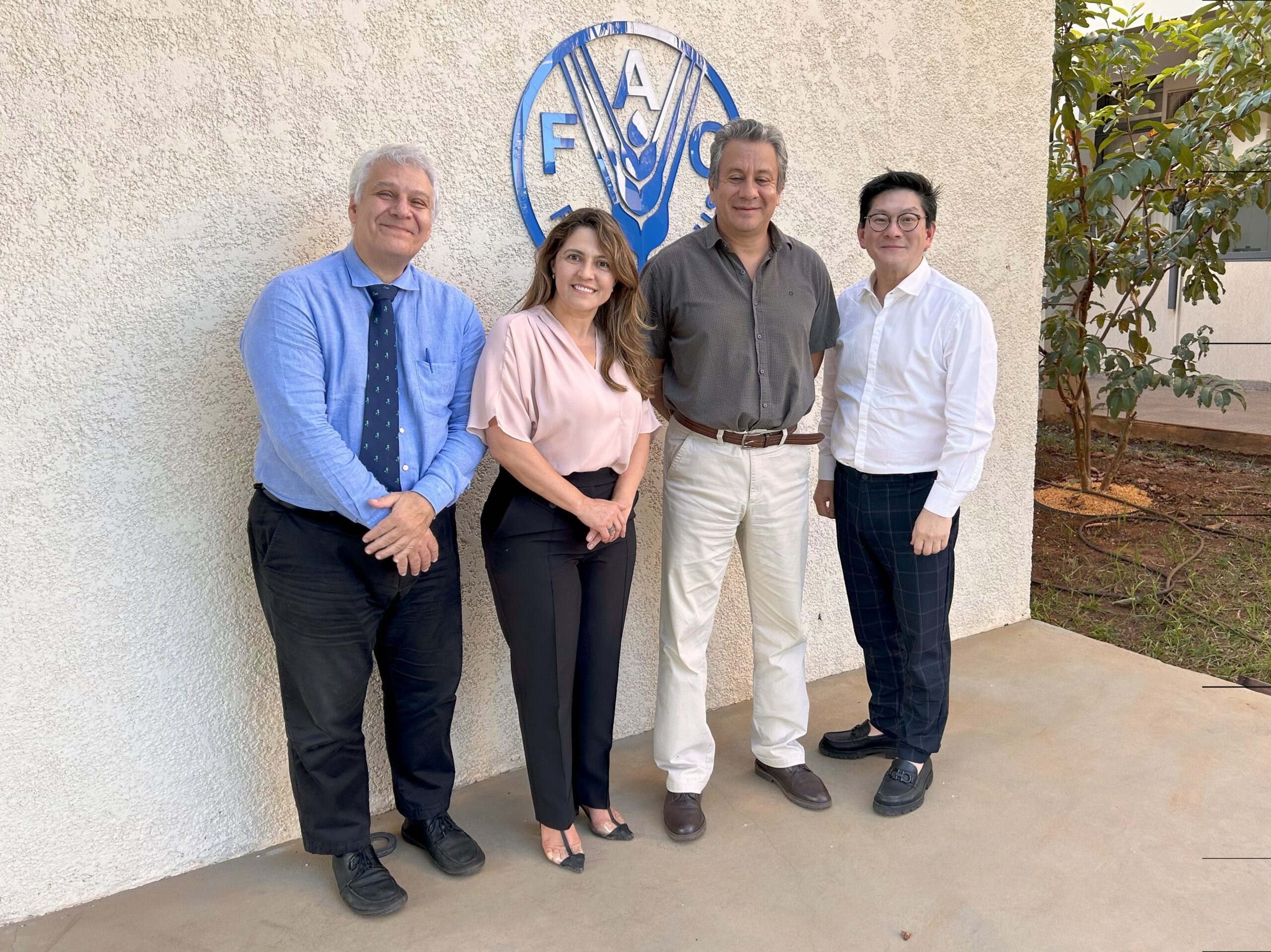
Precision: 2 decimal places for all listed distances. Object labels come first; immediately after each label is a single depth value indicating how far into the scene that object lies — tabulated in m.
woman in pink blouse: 2.18
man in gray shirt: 2.41
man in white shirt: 2.42
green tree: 4.52
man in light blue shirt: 1.99
